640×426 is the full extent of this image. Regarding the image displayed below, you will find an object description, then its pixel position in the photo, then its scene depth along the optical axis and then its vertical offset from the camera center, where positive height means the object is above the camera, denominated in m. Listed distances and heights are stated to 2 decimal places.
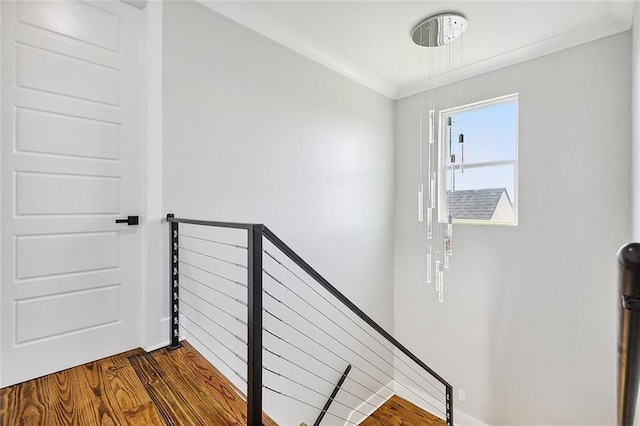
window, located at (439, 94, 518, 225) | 2.98 +0.53
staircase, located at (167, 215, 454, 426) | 1.37 -1.02
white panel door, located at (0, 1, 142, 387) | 1.54 +0.15
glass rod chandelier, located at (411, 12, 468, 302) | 2.38 +1.01
